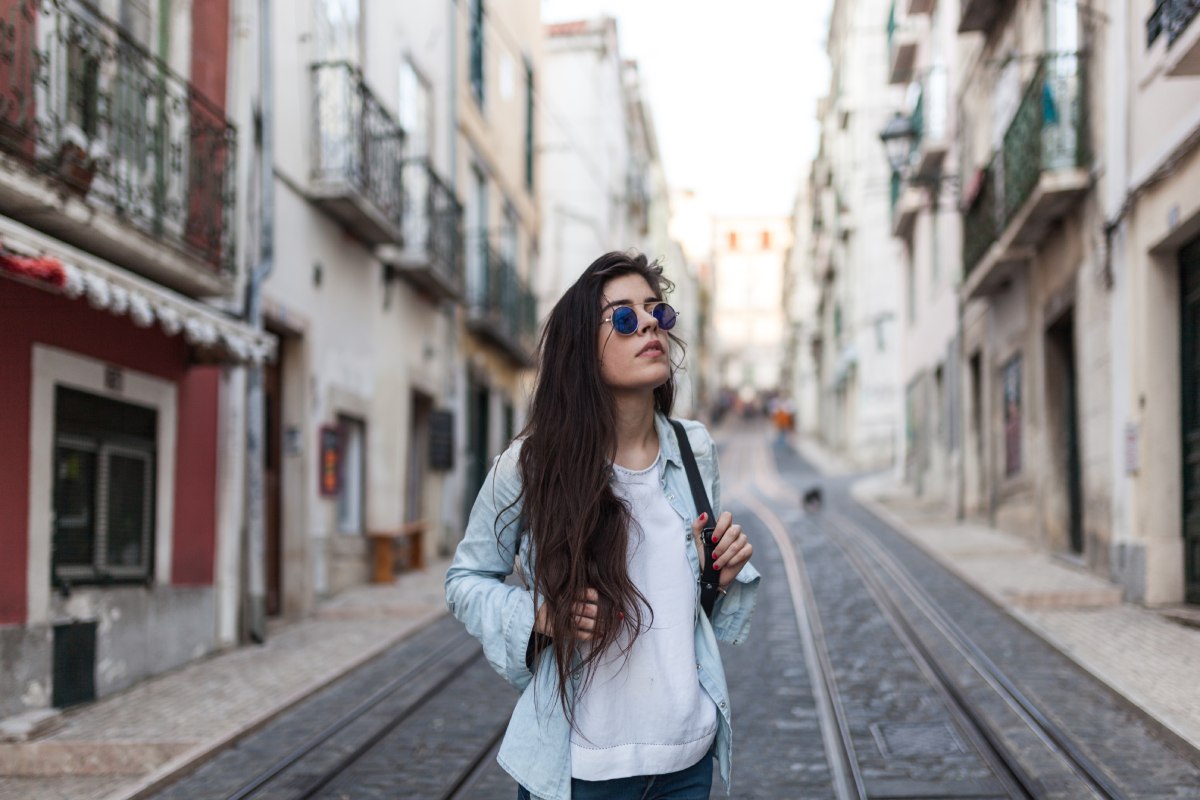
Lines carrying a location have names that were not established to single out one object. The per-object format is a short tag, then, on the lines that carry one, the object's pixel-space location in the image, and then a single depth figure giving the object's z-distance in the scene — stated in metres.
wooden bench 13.88
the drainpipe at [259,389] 9.98
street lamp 15.17
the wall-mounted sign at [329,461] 12.61
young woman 2.36
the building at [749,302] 90.62
